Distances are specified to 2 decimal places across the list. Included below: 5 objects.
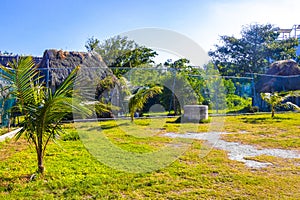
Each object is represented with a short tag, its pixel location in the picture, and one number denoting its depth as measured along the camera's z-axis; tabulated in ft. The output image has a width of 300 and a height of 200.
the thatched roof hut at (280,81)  52.60
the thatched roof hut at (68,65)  31.68
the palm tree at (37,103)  10.77
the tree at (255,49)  73.10
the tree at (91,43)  80.96
